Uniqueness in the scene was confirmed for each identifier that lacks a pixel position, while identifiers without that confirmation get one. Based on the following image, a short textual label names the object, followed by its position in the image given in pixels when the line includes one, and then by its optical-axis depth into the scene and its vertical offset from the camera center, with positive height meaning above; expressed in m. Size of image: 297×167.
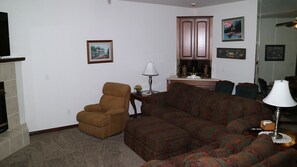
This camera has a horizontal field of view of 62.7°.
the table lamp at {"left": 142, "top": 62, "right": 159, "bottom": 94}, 5.44 -0.22
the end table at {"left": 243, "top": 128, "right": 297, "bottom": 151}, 2.55 -0.89
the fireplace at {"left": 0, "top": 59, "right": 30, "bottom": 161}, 3.85 -0.85
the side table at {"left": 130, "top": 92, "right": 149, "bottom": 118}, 5.23 -0.80
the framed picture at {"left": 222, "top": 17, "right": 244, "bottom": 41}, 5.35 +0.70
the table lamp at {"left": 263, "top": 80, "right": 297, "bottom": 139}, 2.60 -0.40
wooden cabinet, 6.04 +0.60
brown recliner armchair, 4.34 -0.97
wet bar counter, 5.83 -0.52
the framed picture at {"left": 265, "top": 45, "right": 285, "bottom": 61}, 4.83 +0.13
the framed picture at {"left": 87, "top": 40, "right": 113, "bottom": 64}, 5.13 +0.23
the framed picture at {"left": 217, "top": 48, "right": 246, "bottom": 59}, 5.39 +0.16
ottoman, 3.38 -1.12
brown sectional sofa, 3.27 -0.96
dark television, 3.83 +0.44
